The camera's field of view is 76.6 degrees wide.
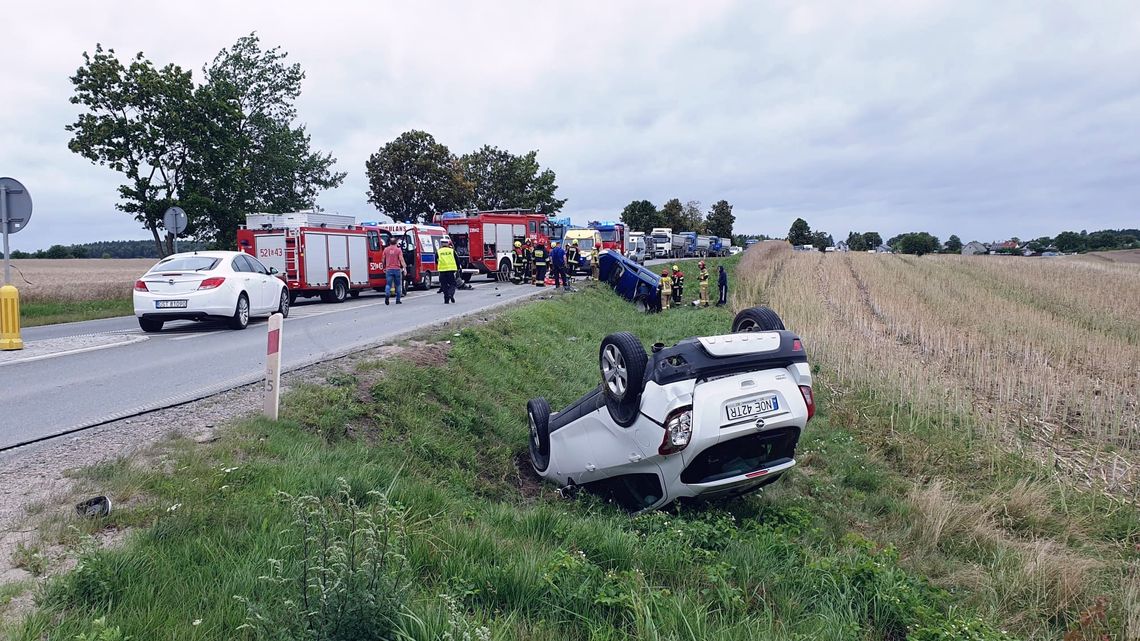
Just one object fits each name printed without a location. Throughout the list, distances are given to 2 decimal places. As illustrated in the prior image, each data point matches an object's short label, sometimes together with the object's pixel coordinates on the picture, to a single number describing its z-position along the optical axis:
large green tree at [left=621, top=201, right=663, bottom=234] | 111.12
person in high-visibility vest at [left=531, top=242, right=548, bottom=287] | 28.59
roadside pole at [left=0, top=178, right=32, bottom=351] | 11.37
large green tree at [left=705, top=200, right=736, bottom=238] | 129.50
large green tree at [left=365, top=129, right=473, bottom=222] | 56.38
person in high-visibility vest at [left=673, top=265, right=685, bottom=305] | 25.50
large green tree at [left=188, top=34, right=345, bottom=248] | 30.80
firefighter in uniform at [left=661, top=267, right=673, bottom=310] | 23.97
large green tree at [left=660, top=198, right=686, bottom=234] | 112.88
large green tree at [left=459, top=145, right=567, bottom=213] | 65.81
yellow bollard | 11.34
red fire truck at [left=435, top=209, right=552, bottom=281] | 32.34
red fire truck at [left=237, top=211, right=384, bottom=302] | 20.66
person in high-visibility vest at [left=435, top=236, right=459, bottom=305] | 19.73
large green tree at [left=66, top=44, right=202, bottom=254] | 28.20
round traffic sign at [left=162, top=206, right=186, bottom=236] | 19.92
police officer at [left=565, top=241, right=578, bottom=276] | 27.23
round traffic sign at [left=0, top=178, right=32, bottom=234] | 11.83
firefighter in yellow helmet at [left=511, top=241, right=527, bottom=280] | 30.56
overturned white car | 5.25
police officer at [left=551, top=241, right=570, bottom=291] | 25.48
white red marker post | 6.28
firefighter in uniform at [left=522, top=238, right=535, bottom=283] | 30.50
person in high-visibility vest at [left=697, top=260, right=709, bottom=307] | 25.48
